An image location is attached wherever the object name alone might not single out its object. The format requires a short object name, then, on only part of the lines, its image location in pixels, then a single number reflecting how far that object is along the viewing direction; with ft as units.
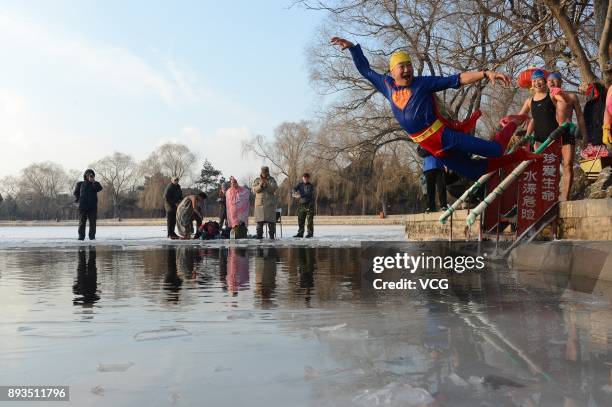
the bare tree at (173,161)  274.98
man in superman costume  19.47
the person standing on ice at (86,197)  50.57
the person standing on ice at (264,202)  49.65
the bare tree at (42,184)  343.03
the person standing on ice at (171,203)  53.21
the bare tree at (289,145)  195.52
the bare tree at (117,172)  299.99
